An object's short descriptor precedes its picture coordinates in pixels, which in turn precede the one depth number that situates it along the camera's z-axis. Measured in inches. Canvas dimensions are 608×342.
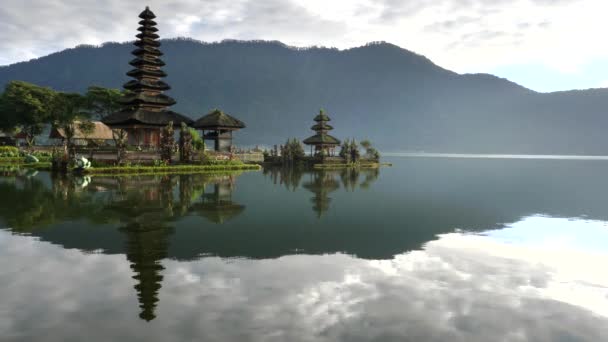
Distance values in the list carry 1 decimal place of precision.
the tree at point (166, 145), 1824.6
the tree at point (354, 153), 2748.5
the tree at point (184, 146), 1899.6
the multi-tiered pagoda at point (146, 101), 2153.1
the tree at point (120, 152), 1732.3
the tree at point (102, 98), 3120.1
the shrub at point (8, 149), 2585.6
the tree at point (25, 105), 2960.1
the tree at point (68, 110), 3095.5
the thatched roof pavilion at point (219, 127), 2364.7
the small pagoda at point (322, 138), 2783.0
